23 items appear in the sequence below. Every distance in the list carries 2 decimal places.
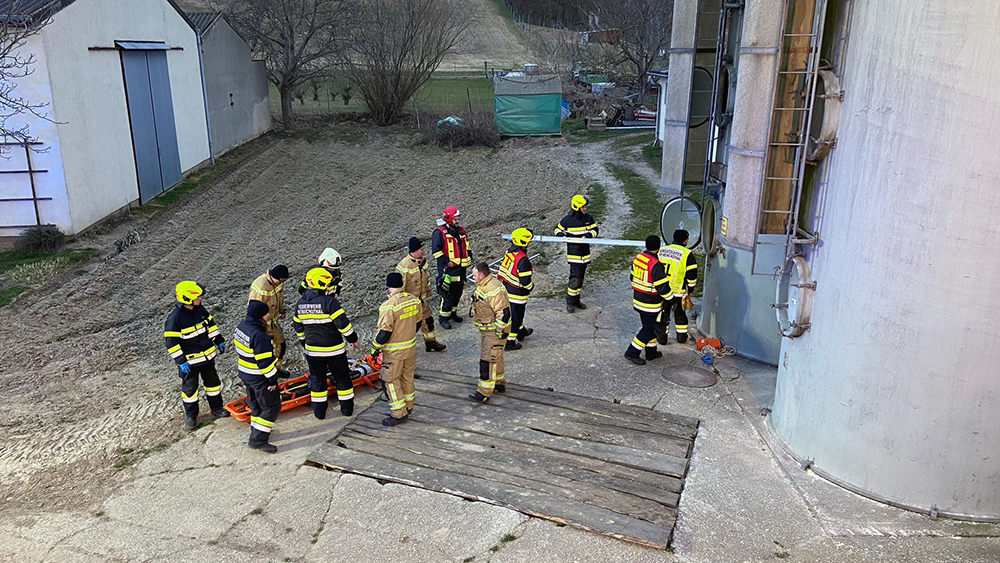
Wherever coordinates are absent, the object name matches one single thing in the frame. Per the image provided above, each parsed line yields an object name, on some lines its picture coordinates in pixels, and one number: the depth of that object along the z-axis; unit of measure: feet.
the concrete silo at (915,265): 17.75
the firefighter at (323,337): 24.89
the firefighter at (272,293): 26.86
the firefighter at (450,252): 32.63
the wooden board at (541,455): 20.63
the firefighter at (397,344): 24.20
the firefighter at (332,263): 26.81
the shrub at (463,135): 83.56
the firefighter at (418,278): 30.22
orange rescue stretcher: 25.89
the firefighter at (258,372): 23.21
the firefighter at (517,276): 30.76
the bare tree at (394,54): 97.45
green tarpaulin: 86.89
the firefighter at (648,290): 29.30
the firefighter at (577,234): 35.60
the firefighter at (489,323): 25.88
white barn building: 45.29
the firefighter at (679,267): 30.12
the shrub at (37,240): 44.52
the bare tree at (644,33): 107.86
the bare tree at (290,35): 90.63
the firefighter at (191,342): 24.53
